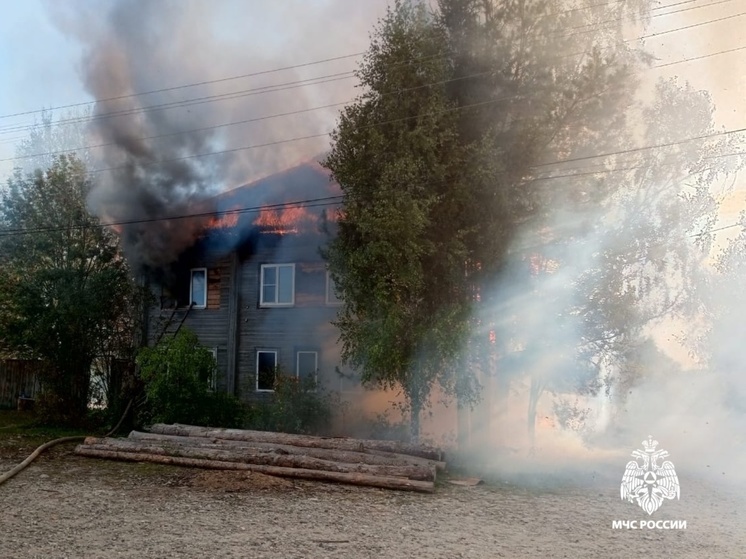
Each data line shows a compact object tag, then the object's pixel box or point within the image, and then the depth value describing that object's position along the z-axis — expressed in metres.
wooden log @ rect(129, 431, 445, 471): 11.25
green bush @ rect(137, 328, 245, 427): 14.72
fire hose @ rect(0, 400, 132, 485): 10.76
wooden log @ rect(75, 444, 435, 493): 10.15
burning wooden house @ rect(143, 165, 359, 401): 18.61
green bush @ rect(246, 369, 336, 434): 15.12
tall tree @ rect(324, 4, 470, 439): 12.93
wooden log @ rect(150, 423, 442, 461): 11.96
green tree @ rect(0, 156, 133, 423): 17.14
